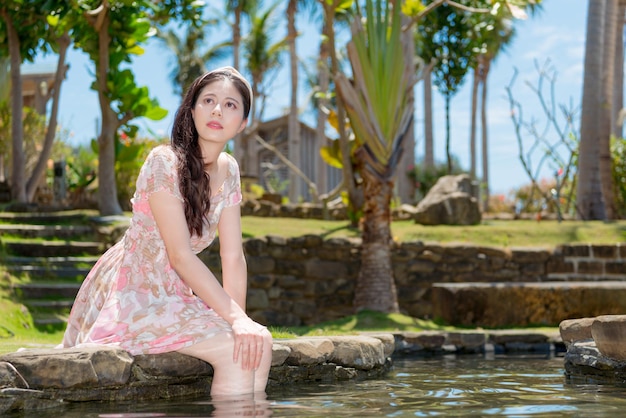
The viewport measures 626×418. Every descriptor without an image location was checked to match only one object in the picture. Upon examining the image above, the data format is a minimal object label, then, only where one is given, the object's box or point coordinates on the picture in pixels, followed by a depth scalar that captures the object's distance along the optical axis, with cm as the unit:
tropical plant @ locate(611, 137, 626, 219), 1412
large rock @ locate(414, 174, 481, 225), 1233
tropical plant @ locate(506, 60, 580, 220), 1592
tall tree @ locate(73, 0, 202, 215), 1184
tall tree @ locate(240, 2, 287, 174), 2438
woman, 343
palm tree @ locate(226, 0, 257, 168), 2253
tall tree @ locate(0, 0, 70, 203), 1215
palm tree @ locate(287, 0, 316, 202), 2089
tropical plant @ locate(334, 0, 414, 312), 982
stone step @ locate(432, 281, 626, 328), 894
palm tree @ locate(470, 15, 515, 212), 2617
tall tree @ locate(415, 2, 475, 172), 1811
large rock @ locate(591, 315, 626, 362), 492
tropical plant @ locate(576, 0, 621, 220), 1302
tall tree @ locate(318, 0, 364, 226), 1077
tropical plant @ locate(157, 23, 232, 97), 2995
